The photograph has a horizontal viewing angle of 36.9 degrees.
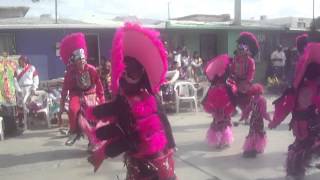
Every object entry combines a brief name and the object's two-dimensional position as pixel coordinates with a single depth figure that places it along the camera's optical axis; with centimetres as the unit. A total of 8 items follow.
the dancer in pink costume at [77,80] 747
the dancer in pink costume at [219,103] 768
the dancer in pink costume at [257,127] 722
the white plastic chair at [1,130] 972
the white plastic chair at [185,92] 1280
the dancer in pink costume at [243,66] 755
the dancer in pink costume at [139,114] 412
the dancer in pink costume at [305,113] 559
